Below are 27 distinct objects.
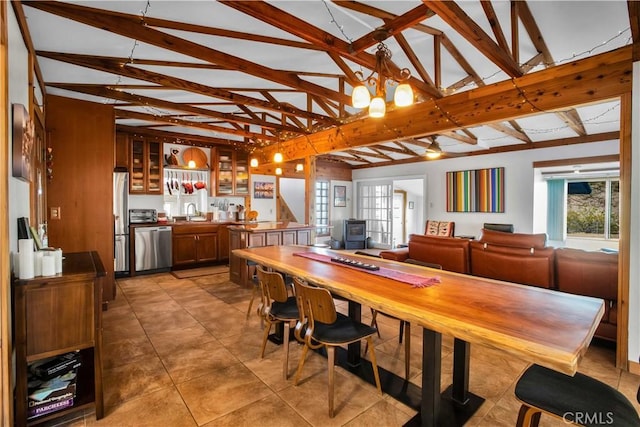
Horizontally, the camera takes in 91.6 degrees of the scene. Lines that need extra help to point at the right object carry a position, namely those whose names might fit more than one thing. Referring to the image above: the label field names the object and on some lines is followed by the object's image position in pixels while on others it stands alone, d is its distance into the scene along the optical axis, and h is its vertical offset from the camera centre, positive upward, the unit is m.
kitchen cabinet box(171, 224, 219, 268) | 5.88 -0.71
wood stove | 8.75 -0.72
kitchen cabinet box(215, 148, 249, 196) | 6.89 +0.79
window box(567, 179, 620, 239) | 6.16 +0.02
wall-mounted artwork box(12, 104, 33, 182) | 1.80 +0.39
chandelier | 2.26 +0.87
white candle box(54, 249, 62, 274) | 1.90 -0.33
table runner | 2.02 -0.48
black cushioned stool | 1.24 -0.81
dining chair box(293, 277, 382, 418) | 1.96 -0.83
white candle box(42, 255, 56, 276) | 1.83 -0.35
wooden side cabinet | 1.72 -0.68
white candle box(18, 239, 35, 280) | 1.74 -0.30
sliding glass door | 8.72 -0.03
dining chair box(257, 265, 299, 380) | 2.36 -0.82
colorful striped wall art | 6.72 +0.41
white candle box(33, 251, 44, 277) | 1.83 -0.34
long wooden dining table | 1.22 -0.51
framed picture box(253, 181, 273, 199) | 7.64 +0.45
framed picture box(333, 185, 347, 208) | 9.43 +0.37
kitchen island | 4.81 -0.48
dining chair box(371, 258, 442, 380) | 2.30 -1.07
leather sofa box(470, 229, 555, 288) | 3.23 -0.55
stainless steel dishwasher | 5.50 -0.73
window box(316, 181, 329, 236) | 9.10 +0.09
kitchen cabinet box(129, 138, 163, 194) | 5.87 +0.78
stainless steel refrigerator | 5.20 -0.22
